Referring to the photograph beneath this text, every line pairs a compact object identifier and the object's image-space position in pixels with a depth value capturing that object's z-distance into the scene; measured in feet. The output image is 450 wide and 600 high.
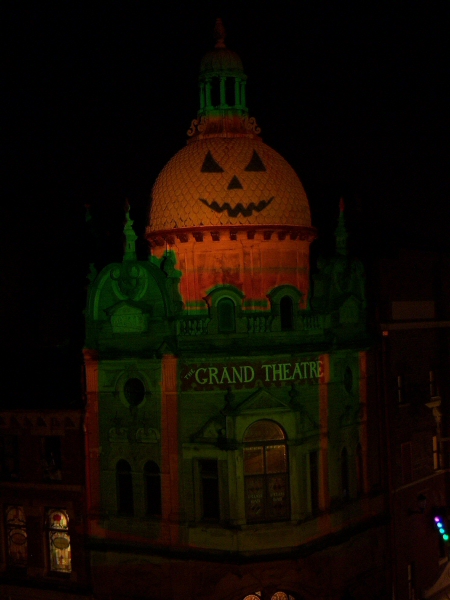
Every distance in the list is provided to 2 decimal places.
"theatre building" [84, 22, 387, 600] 123.44
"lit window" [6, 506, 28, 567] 137.80
